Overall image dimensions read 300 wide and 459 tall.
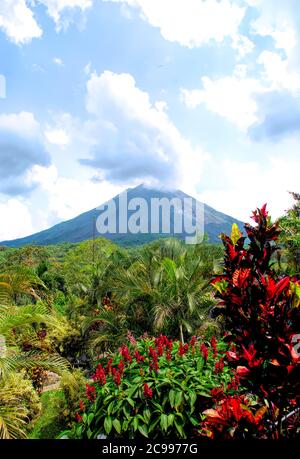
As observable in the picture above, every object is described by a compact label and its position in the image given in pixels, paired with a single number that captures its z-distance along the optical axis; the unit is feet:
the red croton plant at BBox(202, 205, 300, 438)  6.71
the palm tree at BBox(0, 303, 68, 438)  15.05
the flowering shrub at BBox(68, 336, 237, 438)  11.43
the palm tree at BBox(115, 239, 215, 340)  26.25
